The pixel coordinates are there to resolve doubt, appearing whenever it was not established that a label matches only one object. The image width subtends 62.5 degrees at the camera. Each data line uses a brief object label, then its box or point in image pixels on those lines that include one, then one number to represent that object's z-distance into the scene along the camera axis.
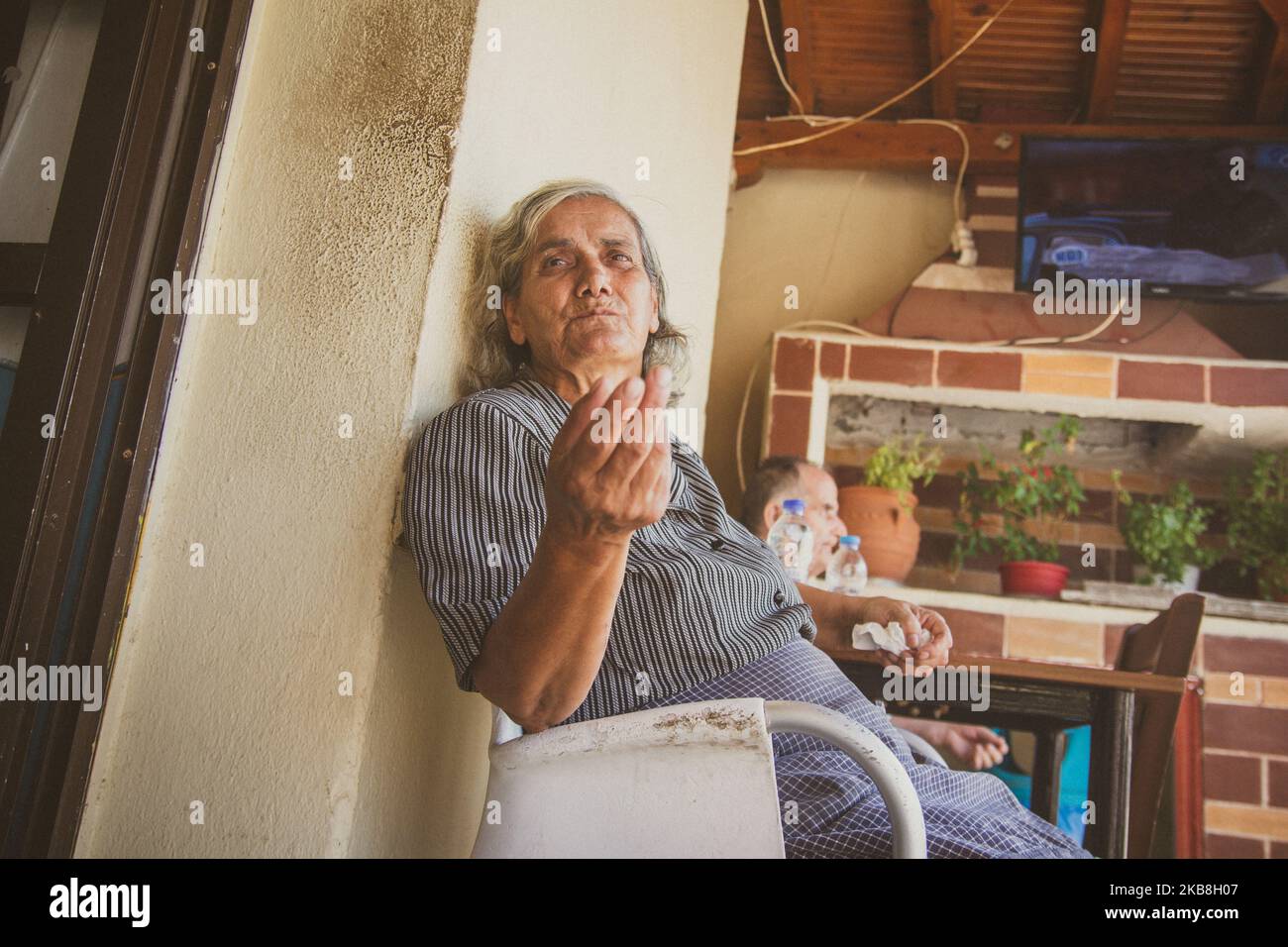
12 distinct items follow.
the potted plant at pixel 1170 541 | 3.38
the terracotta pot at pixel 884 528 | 3.37
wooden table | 1.55
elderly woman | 0.85
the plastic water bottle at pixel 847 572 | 2.43
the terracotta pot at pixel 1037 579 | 3.40
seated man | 2.39
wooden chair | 1.61
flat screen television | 3.41
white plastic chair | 0.95
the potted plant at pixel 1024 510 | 3.43
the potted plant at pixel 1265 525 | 3.38
